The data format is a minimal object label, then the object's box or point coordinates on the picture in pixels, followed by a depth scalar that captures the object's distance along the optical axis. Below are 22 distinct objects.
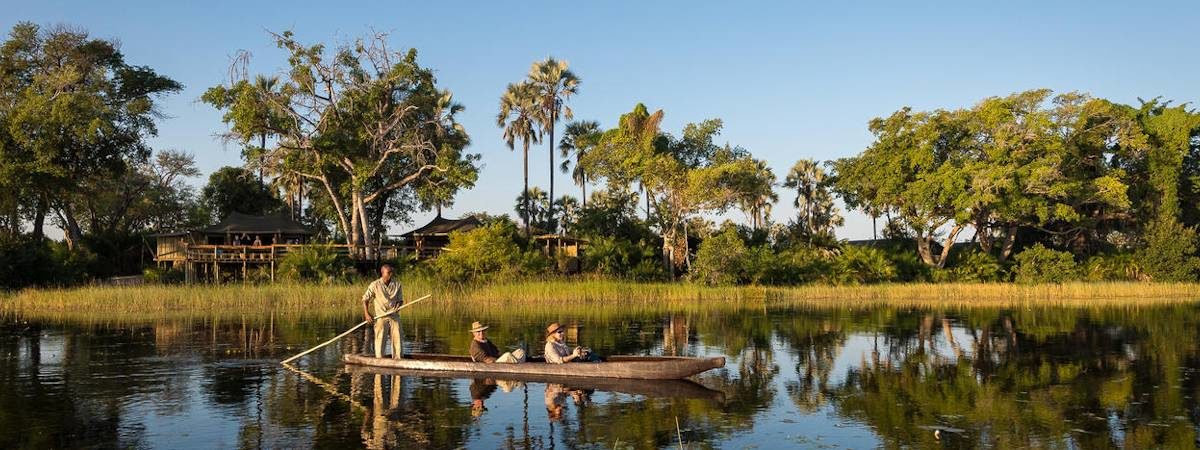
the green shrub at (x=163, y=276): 38.81
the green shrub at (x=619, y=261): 41.47
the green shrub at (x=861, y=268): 41.47
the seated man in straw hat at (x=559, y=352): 14.20
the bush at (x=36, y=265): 34.84
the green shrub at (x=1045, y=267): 43.06
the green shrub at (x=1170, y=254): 43.09
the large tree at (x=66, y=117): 38.12
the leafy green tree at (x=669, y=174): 42.38
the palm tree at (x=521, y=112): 52.59
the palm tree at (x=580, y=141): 50.16
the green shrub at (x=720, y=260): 38.19
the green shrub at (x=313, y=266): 36.97
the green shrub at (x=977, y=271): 44.66
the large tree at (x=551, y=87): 51.44
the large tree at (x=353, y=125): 41.19
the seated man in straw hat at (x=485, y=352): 14.37
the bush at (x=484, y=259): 38.94
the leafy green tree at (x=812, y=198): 63.06
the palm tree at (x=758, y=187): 43.25
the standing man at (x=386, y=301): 15.16
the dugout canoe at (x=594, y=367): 13.55
